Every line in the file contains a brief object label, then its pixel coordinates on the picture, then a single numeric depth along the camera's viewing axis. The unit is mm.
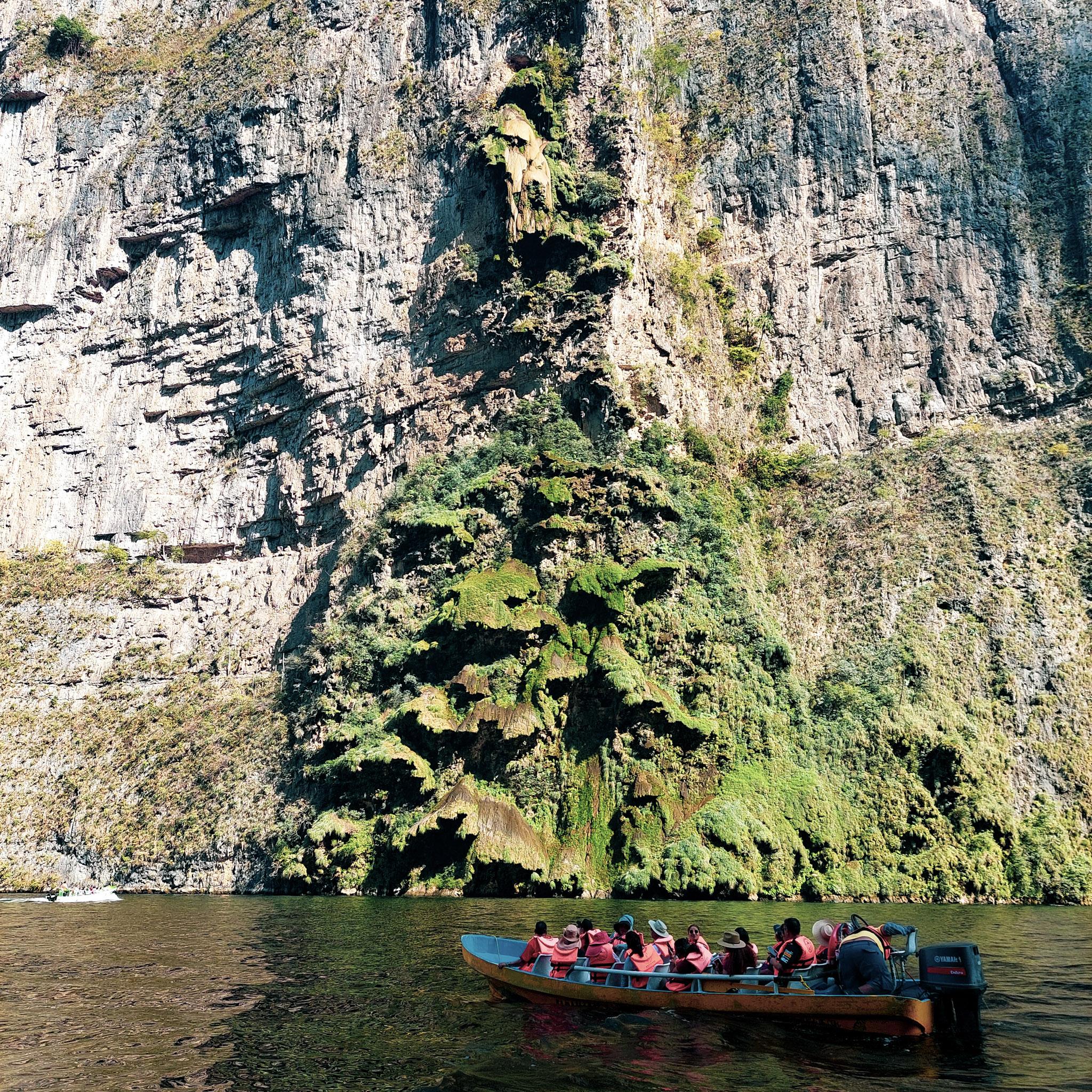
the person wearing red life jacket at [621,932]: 18469
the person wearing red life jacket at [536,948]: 18531
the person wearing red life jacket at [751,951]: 16812
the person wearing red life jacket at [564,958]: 18141
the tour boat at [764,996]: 14500
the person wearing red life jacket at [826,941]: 15938
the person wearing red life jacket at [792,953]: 16172
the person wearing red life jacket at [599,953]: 17922
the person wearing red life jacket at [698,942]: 17266
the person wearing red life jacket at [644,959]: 17333
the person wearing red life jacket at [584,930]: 18719
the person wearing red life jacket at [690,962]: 16938
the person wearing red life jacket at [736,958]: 16812
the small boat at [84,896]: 42125
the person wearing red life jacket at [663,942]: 17938
